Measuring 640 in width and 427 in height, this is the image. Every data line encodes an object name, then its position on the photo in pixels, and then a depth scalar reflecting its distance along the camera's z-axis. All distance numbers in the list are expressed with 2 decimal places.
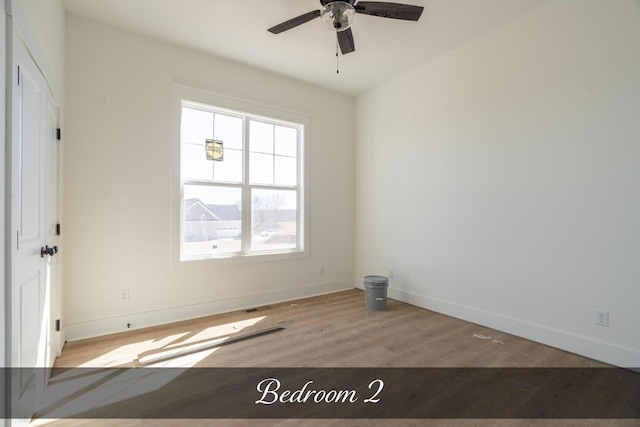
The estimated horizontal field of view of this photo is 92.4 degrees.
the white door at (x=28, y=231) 1.45
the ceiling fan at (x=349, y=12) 2.33
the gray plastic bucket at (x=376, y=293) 3.86
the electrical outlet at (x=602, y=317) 2.56
